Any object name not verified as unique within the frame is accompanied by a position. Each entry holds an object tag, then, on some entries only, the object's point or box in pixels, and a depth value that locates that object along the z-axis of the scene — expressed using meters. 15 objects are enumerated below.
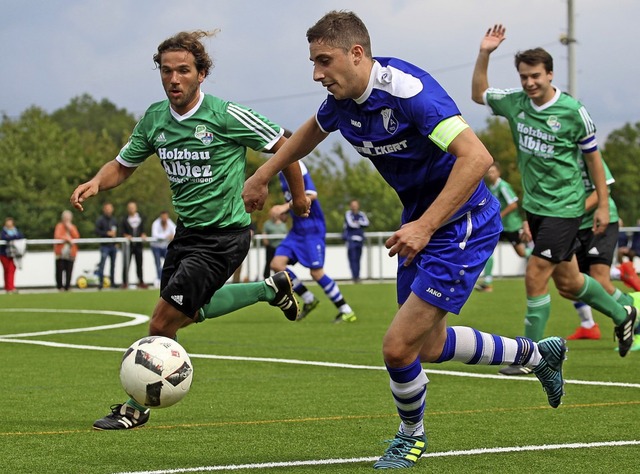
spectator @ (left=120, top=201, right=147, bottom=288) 29.25
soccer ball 6.20
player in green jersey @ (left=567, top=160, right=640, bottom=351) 11.76
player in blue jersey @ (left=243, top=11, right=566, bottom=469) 5.16
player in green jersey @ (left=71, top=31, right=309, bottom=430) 7.43
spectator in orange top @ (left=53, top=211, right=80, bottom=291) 28.28
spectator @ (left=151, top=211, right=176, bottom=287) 28.42
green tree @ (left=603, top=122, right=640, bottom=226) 71.62
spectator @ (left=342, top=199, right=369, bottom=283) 30.77
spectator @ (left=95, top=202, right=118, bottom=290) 29.25
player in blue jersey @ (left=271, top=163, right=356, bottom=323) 15.43
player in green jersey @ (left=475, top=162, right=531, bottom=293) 21.16
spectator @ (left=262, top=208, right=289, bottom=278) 28.30
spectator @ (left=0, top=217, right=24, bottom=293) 27.58
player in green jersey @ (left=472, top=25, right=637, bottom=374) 9.59
